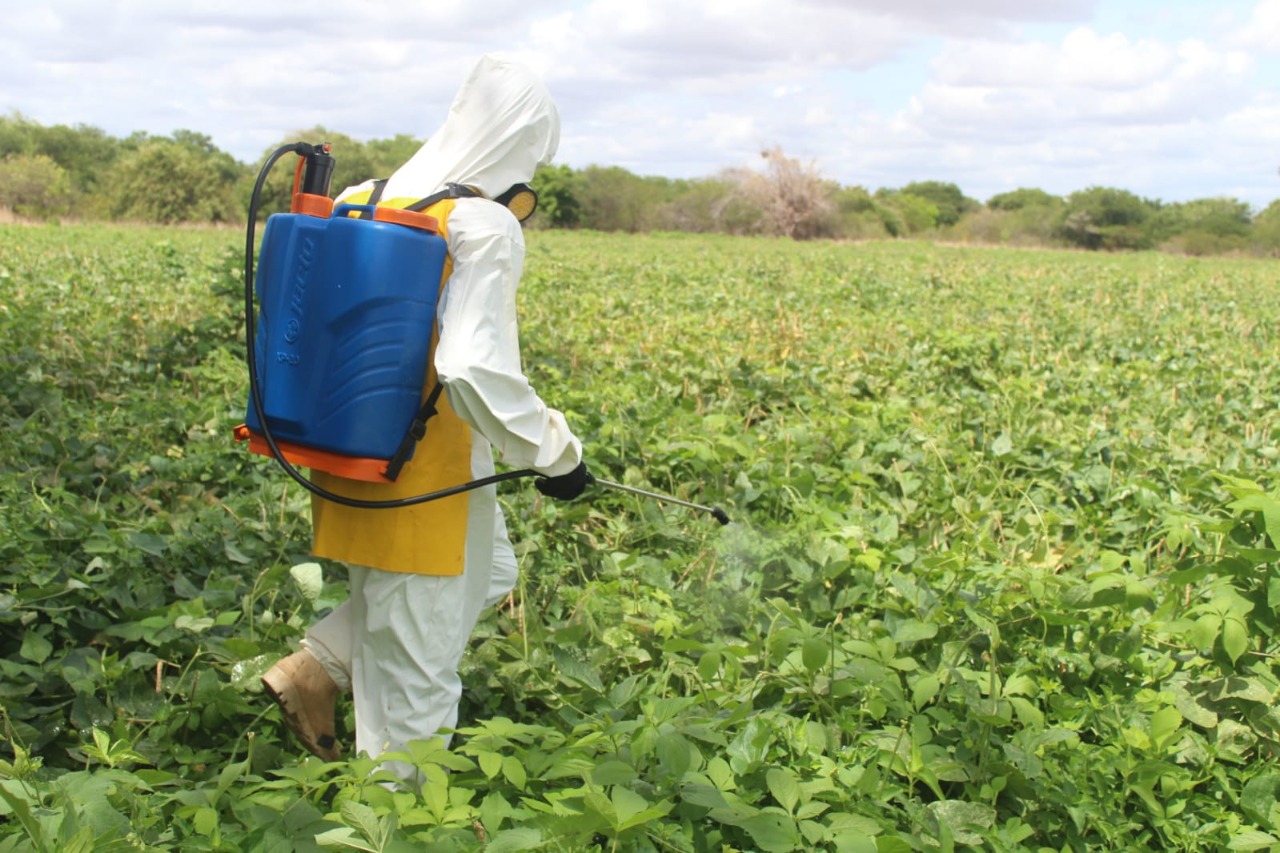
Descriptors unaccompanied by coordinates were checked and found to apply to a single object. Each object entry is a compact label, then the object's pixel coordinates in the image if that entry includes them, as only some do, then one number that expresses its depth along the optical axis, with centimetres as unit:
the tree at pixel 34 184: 3803
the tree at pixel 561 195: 4478
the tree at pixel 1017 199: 6950
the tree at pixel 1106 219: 4844
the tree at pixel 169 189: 3669
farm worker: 219
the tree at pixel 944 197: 7631
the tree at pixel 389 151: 3577
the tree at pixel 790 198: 5116
